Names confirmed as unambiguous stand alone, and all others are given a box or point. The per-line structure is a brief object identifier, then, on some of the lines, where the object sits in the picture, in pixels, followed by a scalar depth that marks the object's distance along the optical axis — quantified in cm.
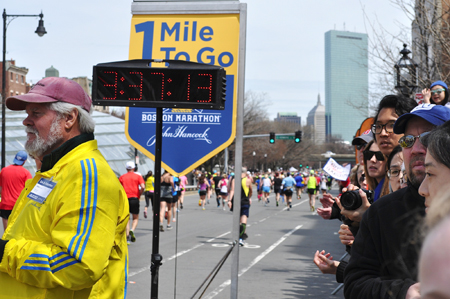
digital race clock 379
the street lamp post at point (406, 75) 1246
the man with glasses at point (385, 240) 194
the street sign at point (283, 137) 3916
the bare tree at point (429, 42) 1247
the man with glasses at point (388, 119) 382
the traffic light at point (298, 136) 3877
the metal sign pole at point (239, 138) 474
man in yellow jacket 228
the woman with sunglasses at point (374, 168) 408
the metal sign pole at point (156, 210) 376
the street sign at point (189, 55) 486
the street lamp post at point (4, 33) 2299
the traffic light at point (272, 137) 3906
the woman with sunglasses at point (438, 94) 561
